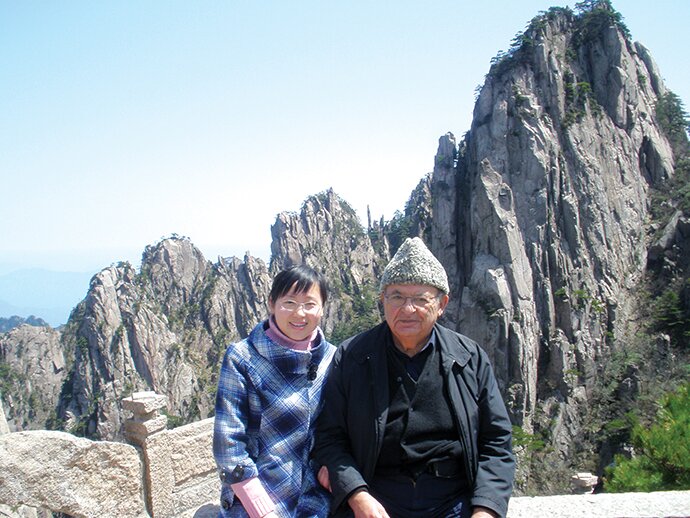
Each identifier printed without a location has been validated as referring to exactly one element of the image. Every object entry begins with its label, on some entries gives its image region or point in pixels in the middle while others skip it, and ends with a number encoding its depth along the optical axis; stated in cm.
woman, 296
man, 296
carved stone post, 476
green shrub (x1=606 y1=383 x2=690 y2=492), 414
